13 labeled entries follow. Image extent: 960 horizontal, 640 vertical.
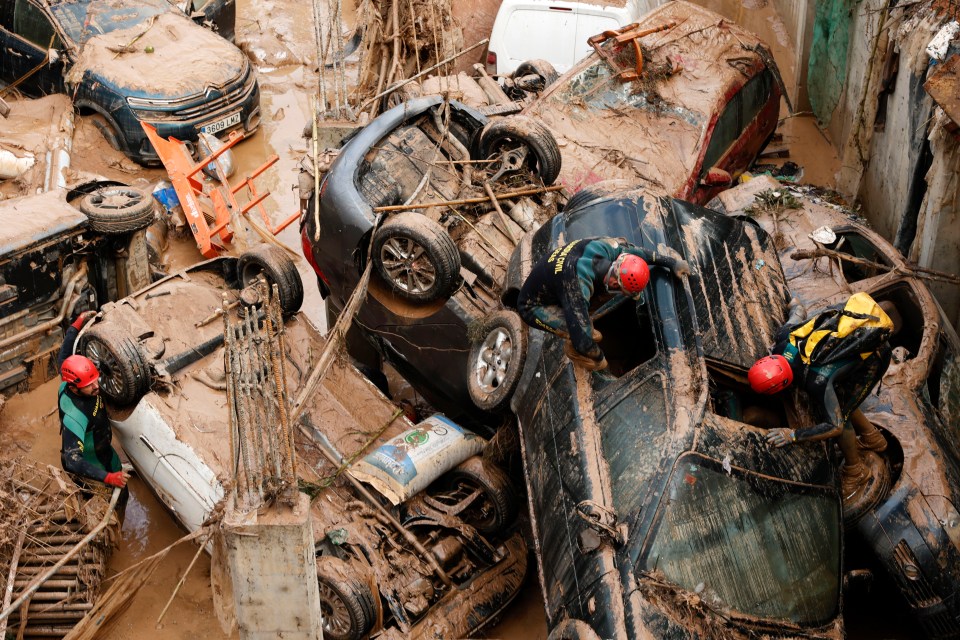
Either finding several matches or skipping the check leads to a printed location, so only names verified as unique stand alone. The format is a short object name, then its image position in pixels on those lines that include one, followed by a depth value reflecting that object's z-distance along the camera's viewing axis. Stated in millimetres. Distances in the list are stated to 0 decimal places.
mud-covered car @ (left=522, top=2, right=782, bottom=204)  9055
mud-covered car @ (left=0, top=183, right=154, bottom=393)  8062
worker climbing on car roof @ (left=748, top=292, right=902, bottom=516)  5879
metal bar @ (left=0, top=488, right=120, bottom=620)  6051
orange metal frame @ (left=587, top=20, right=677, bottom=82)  9594
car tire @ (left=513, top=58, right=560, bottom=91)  10500
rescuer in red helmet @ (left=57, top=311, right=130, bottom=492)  7016
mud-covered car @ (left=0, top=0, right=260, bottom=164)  11242
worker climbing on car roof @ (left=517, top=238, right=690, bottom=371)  5930
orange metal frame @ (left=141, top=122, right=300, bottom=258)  10250
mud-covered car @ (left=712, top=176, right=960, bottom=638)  6199
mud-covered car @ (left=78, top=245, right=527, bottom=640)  6531
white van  11344
